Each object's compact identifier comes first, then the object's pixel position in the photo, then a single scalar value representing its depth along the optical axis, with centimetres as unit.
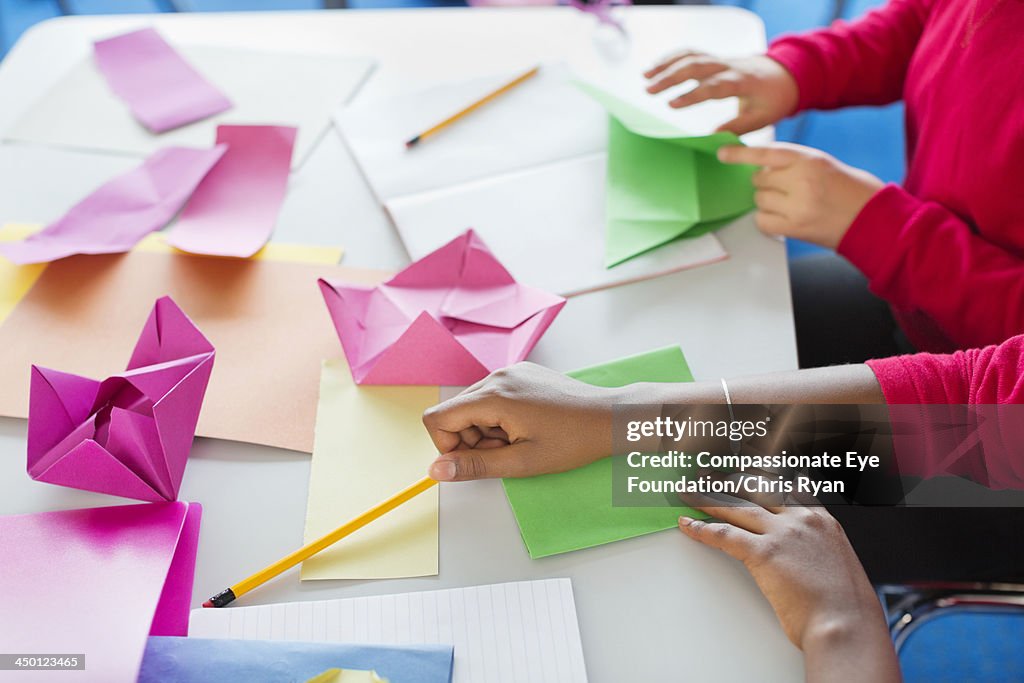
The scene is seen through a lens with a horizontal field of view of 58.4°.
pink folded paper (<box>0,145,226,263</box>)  82
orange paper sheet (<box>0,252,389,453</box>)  71
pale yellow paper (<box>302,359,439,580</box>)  62
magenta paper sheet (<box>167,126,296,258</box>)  83
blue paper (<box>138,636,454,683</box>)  55
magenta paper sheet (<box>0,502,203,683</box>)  55
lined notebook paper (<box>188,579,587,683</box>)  57
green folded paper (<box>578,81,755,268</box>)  83
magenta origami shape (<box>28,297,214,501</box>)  63
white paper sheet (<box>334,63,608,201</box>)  91
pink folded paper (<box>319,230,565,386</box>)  71
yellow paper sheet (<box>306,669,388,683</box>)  55
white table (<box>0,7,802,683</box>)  59
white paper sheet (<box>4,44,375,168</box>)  94
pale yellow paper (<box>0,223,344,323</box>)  79
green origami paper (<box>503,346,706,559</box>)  62
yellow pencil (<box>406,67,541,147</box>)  94
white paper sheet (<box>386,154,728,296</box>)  81
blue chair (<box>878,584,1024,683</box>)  116
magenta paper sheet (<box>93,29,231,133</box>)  97
